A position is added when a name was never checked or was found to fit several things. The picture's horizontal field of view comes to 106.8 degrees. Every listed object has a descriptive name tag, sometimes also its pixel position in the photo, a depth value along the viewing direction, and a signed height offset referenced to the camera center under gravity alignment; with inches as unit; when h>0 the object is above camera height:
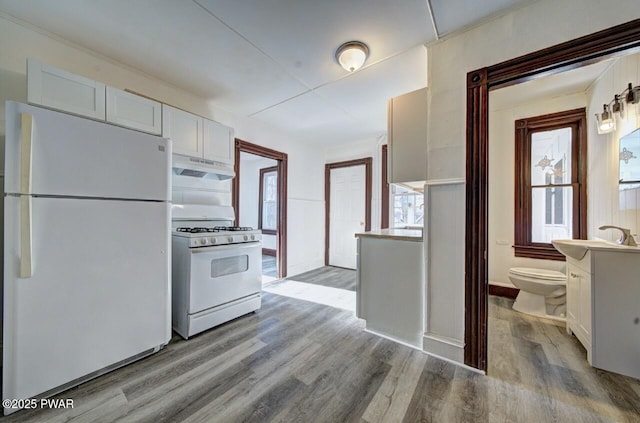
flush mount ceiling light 76.4 +52.3
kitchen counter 76.9 -8.4
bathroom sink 69.9 -10.5
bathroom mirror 70.1 +16.7
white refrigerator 51.4 -9.6
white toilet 93.8 -32.5
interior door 181.9 -0.2
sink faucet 65.9 -7.4
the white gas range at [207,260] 83.4 -18.5
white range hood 96.9 +18.8
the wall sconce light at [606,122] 79.5 +31.0
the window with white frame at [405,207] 156.7 +3.3
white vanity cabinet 61.1 -25.3
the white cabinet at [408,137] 75.5 +24.8
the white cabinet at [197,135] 92.6 +32.5
